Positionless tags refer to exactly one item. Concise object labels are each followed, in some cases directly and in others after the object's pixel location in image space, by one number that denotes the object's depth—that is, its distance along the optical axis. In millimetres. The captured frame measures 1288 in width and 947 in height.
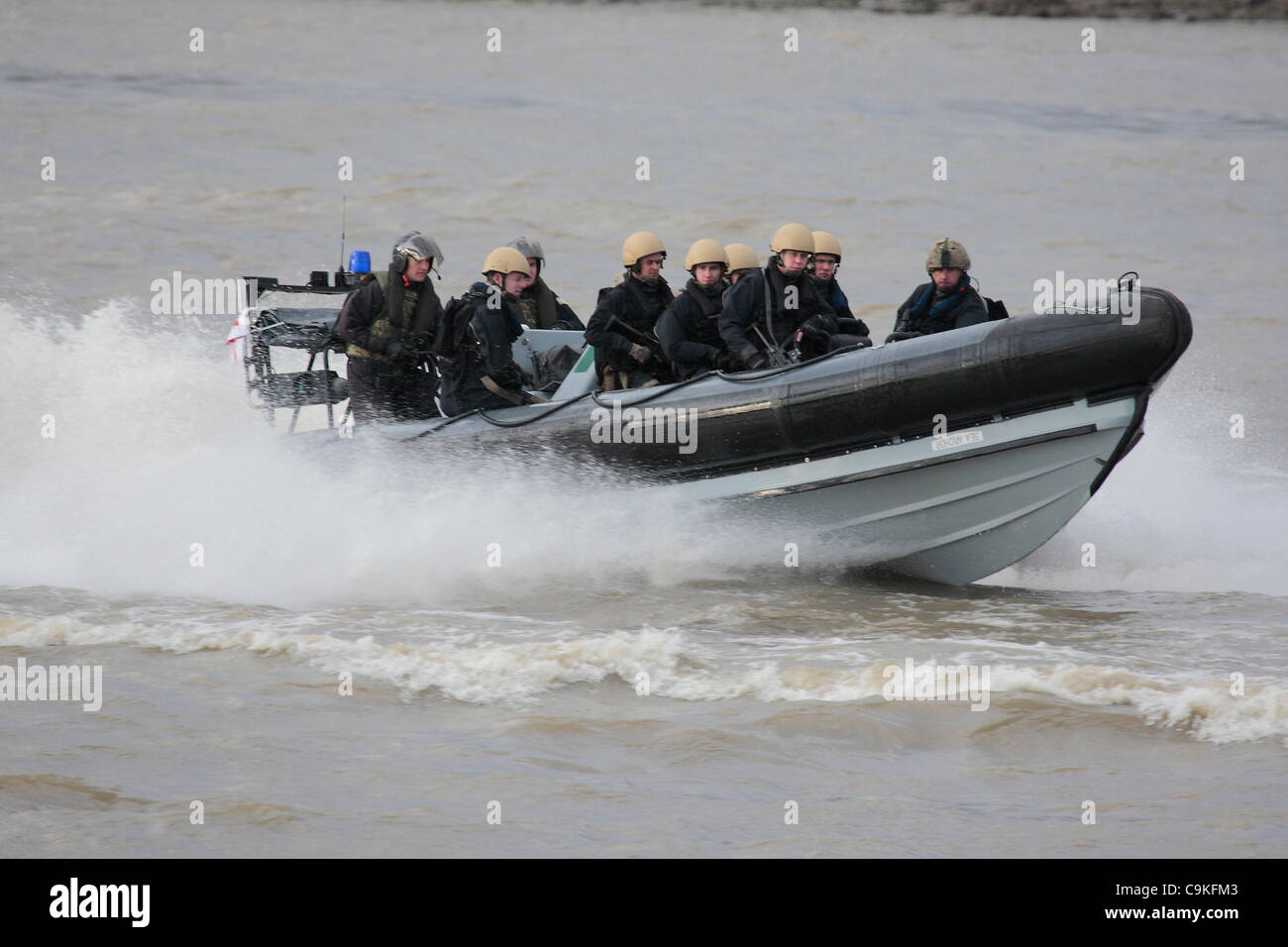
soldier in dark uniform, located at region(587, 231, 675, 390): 15789
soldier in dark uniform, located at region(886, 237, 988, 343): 15469
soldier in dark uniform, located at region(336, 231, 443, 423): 16094
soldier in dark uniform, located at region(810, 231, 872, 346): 16531
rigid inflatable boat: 13852
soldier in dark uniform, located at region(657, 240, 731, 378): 15633
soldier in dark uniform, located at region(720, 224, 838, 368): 15352
